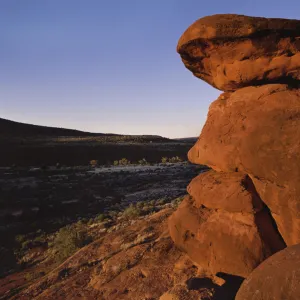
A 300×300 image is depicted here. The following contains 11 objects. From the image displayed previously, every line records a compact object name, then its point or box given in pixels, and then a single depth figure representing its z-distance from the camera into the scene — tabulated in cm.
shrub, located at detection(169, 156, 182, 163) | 5146
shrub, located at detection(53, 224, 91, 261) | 1238
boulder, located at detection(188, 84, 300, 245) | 595
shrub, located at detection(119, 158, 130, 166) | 5038
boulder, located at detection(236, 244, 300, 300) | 434
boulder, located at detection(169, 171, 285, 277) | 643
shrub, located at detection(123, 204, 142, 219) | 1540
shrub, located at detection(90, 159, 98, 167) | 4995
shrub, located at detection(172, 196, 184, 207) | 1566
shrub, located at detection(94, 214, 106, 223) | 1640
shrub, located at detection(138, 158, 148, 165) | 5049
